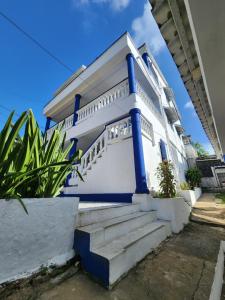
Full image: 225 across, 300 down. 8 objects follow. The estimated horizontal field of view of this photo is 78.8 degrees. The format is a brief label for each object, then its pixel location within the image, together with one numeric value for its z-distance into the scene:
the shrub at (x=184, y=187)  6.85
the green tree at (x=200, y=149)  28.05
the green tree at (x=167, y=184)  3.58
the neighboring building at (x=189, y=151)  15.60
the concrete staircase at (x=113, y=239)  1.46
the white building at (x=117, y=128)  4.22
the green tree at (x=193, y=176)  11.12
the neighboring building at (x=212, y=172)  14.45
